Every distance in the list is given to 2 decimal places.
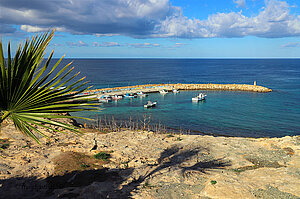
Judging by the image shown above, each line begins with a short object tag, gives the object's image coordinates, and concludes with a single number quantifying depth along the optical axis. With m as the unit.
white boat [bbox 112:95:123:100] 73.47
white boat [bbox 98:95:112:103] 70.25
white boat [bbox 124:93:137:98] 78.06
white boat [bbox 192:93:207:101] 72.00
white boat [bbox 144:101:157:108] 62.94
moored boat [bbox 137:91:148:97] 79.94
